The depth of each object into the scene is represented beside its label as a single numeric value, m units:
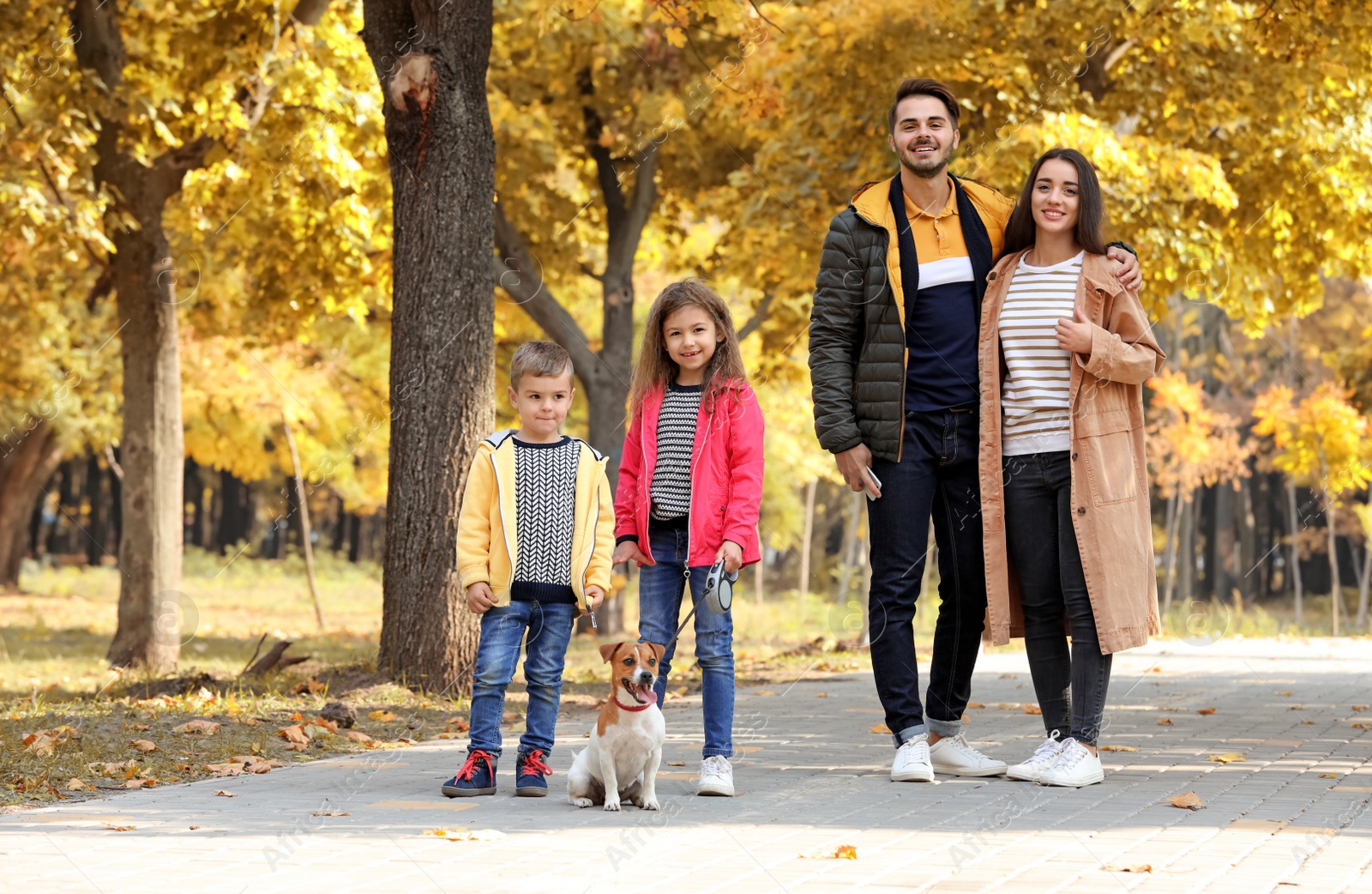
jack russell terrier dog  9.73
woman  11.04
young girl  10.77
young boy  10.65
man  11.31
